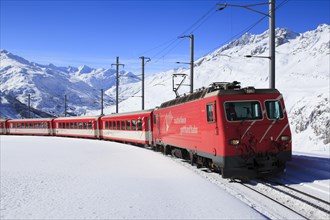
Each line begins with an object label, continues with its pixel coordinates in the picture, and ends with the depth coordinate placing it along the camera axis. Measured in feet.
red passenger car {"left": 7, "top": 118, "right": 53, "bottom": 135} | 160.45
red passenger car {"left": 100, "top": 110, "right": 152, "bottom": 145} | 83.36
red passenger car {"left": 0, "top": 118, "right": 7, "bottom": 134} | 186.39
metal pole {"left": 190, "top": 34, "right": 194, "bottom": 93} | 72.48
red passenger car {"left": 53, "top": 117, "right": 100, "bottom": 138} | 127.54
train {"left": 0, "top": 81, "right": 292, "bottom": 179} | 37.14
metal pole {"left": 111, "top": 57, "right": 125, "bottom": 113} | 130.09
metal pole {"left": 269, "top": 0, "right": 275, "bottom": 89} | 47.32
